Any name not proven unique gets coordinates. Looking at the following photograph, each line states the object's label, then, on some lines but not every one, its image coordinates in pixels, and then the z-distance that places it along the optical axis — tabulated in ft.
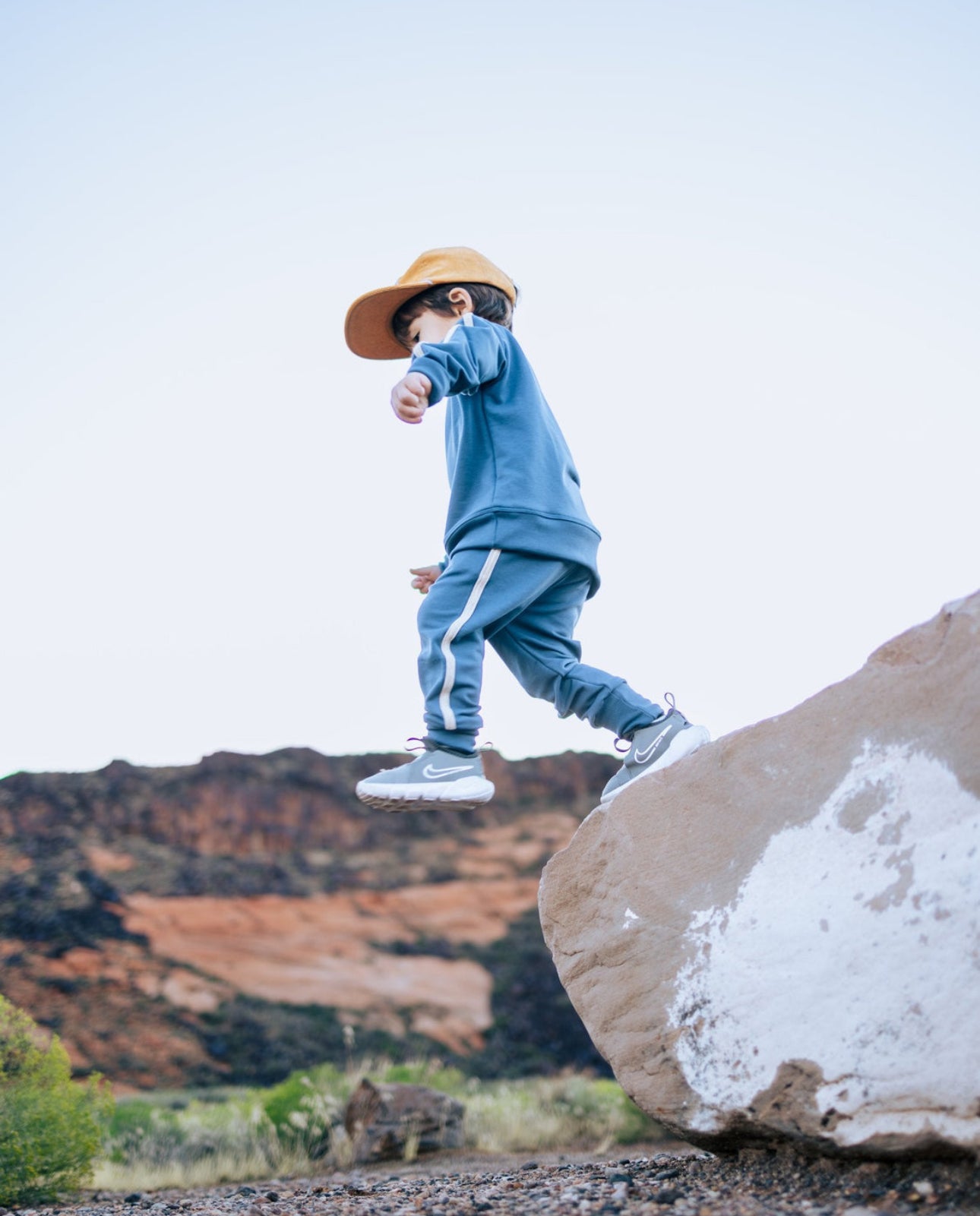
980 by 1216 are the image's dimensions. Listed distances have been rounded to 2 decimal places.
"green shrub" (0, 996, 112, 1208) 14.39
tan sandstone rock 7.82
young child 10.38
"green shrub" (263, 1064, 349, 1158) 22.89
